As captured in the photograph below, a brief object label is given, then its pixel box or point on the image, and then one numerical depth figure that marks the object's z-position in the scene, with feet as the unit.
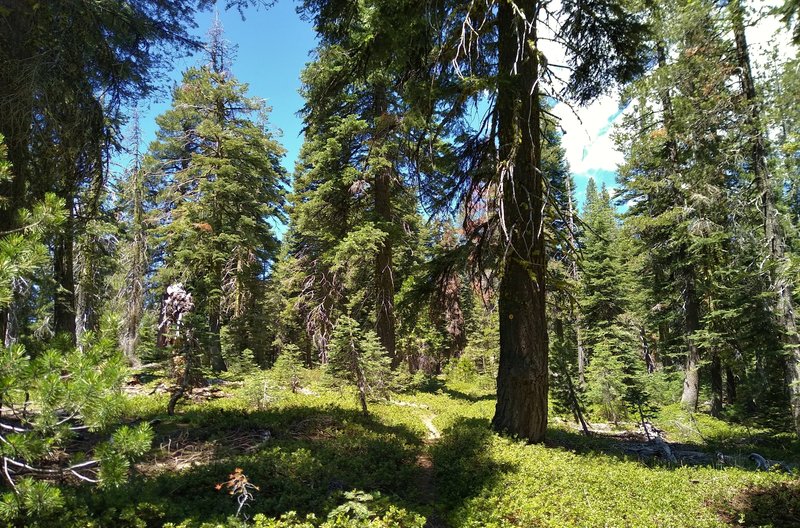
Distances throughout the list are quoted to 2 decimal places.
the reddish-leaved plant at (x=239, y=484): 12.82
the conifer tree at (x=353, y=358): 28.63
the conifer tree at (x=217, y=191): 50.70
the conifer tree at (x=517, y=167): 21.36
